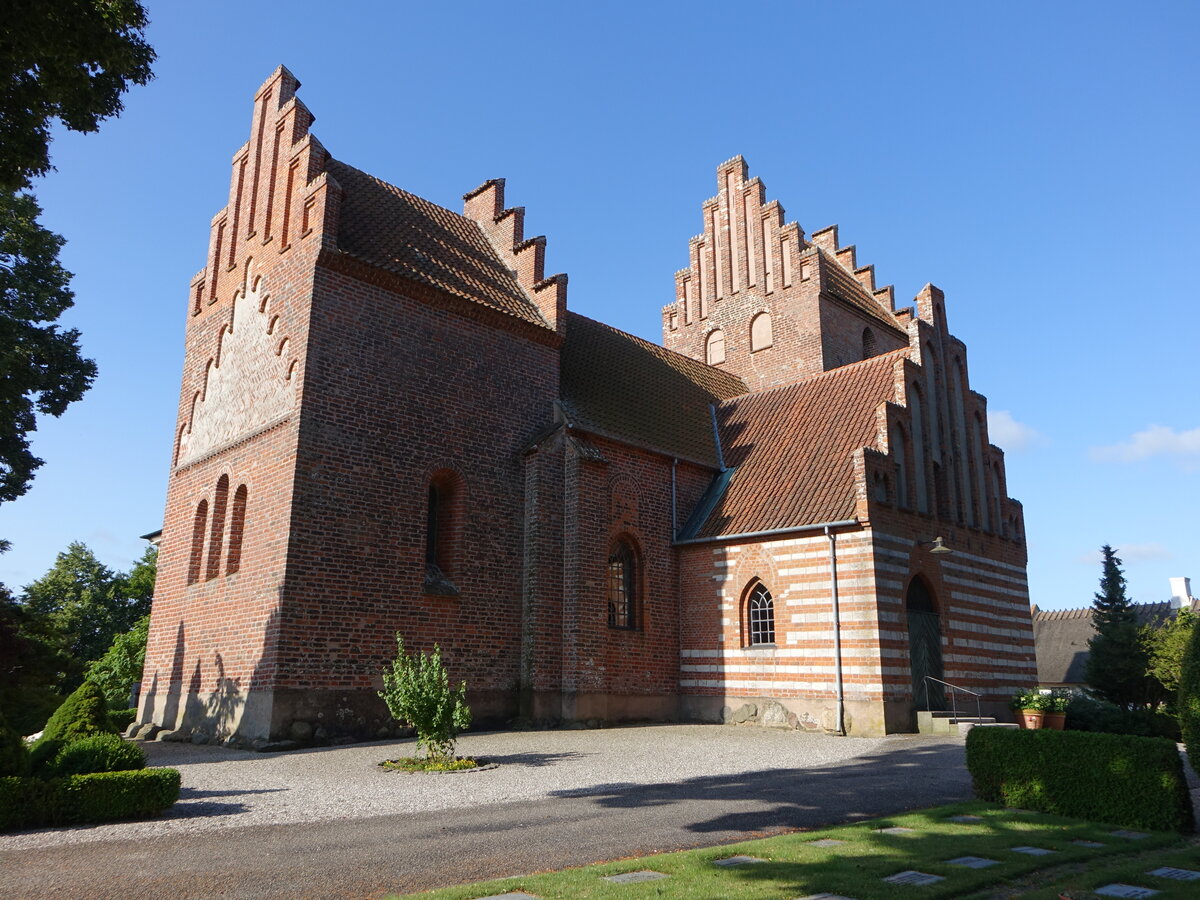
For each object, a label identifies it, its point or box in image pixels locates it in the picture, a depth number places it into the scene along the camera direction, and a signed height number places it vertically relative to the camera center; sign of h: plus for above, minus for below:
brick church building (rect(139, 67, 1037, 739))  16.81 +3.48
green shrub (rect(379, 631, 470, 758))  12.77 -0.63
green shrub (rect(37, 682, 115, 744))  9.59 -0.65
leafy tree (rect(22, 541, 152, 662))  41.47 +2.91
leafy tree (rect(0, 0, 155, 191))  8.91 +6.34
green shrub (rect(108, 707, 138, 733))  20.52 -1.32
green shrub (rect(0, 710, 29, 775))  8.61 -0.93
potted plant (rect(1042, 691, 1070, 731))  18.95 -0.91
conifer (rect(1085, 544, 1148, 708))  31.08 +0.23
